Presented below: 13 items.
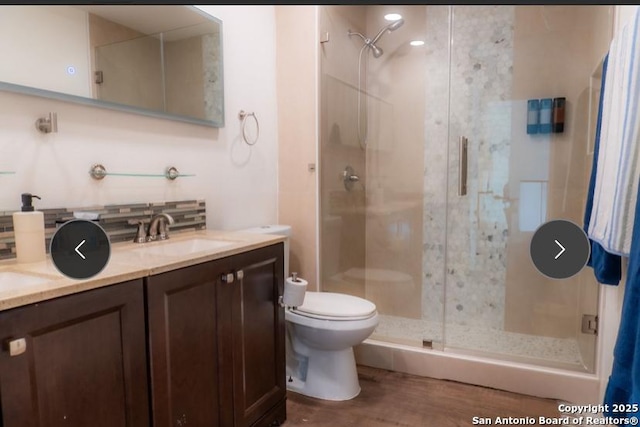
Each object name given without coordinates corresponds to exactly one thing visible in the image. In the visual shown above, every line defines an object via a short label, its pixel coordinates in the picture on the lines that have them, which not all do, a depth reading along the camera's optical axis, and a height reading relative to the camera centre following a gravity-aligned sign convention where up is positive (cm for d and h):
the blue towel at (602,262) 135 -30
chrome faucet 161 -19
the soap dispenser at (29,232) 119 -15
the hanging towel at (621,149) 112 +8
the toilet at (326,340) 190 -79
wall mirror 124 +45
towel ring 219 +32
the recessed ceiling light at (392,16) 275 +110
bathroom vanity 88 -44
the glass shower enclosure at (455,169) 242 +5
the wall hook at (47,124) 130 +19
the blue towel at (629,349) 99 -47
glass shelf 147 +3
